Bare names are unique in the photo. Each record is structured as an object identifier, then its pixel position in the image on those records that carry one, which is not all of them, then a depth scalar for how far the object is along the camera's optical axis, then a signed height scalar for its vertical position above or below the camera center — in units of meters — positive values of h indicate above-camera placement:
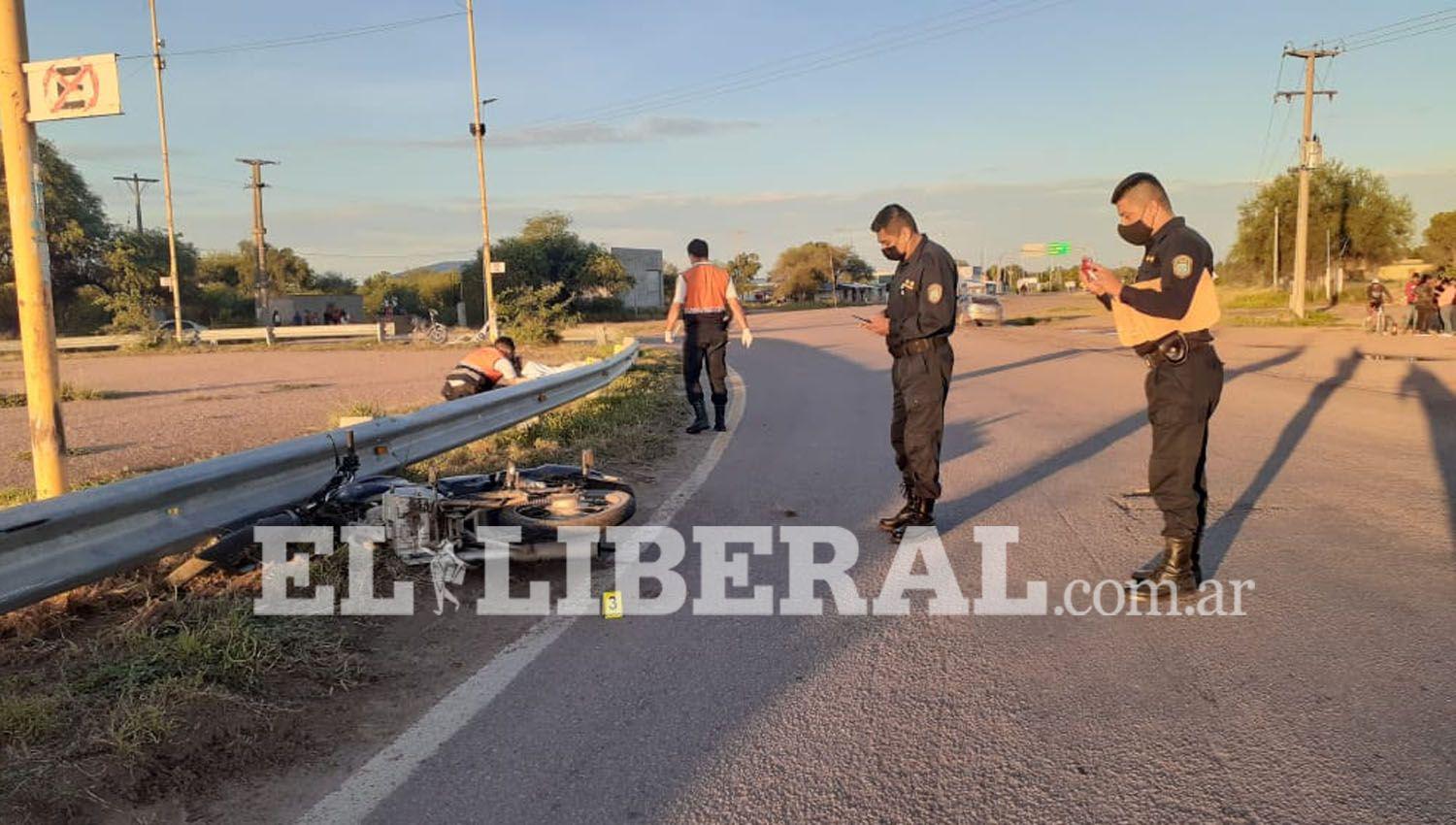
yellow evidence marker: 4.42 -1.30
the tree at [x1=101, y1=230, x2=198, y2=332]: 37.97 +2.43
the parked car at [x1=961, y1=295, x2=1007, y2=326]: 38.00 -0.44
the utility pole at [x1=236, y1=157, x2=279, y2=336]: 46.94 +4.75
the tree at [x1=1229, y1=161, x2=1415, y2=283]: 49.75 +3.73
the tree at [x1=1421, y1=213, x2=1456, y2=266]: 63.78 +3.01
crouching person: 9.66 -0.54
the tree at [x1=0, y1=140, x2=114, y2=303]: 49.38 +4.80
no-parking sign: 5.20 +1.24
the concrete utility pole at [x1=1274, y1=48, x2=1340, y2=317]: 34.28 +4.39
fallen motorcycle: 4.75 -0.97
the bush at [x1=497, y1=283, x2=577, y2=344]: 29.27 -0.11
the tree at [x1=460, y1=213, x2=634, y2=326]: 59.75 +2.91
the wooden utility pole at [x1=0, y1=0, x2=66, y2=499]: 5.34 +0.37
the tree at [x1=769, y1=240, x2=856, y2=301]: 126.12 +4.66
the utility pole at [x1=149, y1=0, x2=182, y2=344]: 35.22 +5.26
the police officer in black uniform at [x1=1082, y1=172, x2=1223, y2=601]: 4.48 -0.32
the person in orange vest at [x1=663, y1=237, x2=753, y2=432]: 10.05 -0.13
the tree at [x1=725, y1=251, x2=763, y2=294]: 146.00 +5.90
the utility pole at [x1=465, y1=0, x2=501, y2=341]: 32.00 +5.68
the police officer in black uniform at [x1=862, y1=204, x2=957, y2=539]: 5.77 -0.28
